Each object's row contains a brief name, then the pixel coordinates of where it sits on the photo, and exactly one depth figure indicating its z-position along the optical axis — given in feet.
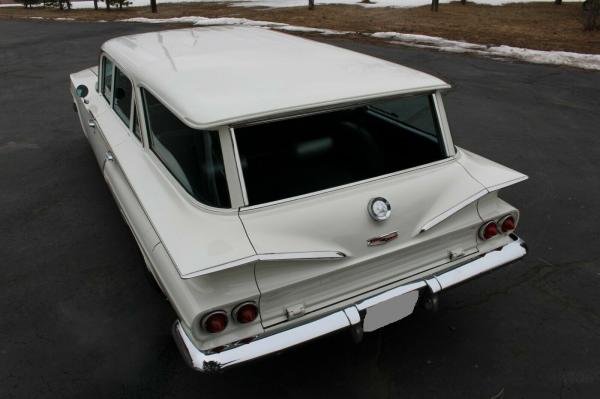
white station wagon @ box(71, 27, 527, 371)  7.55
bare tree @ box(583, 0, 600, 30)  43.31
